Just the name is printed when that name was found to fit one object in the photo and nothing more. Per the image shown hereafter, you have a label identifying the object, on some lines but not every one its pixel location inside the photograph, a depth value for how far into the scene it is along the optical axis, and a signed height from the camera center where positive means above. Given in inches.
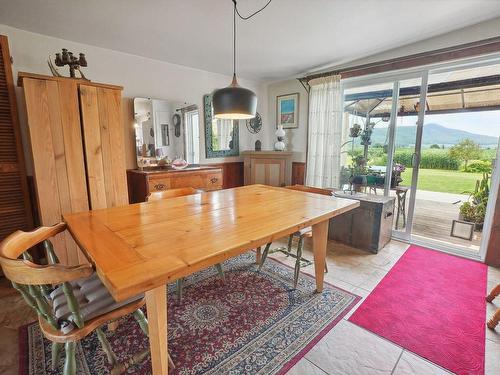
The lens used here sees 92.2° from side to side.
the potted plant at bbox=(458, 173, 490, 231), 108.5 -24.8
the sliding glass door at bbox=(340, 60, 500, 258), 106.7 +4.3
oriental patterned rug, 52.8 -45.9
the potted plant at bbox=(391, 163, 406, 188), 123.3 -11.4
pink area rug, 56.7 -46.2
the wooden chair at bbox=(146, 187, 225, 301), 72.4 -15.3
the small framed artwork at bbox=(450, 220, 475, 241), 114.1 -37.4
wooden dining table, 34.0 -15.9
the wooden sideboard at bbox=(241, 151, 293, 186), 148.3 -9.4
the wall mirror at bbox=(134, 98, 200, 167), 118.5 +10.2
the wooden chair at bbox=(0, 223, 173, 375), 33.9 -27.3
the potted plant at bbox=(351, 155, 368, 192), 128.0 -11.2
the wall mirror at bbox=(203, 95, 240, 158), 143.6 +9.6
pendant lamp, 62.7 +13.1
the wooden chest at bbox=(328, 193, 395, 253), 107.7 -33.9
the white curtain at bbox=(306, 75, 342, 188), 133.6 +11.3
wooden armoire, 75.7 +1.5
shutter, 79.2 -5.0
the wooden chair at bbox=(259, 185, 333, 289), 79.5 -29.5
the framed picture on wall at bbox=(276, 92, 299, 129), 156.0 +26.8
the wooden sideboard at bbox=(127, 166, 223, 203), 106.0 -13.7
